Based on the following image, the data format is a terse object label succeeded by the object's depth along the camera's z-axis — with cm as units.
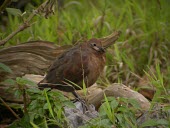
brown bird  934
